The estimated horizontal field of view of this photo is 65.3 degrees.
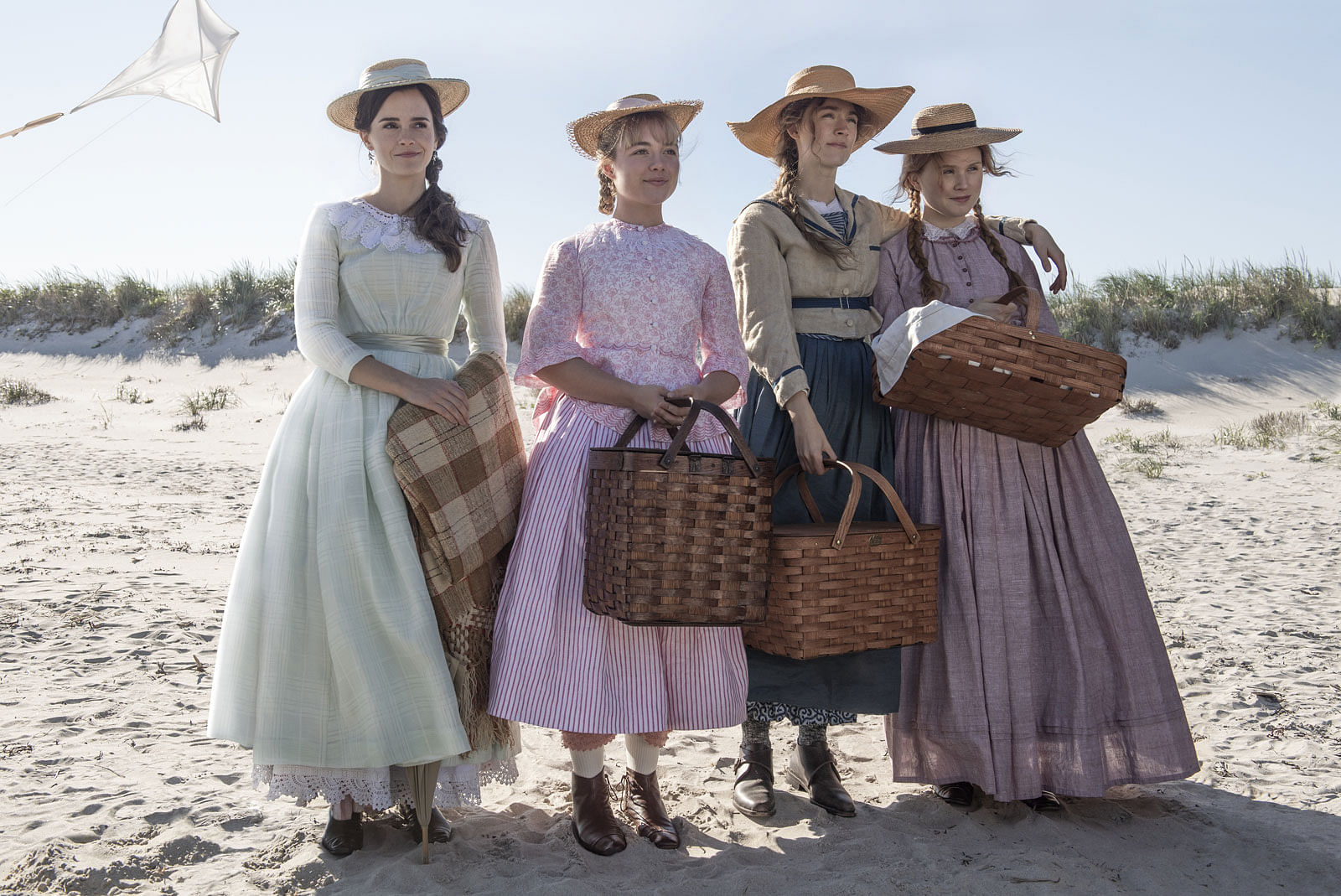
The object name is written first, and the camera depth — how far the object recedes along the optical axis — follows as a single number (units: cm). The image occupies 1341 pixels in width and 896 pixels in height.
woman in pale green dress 273
